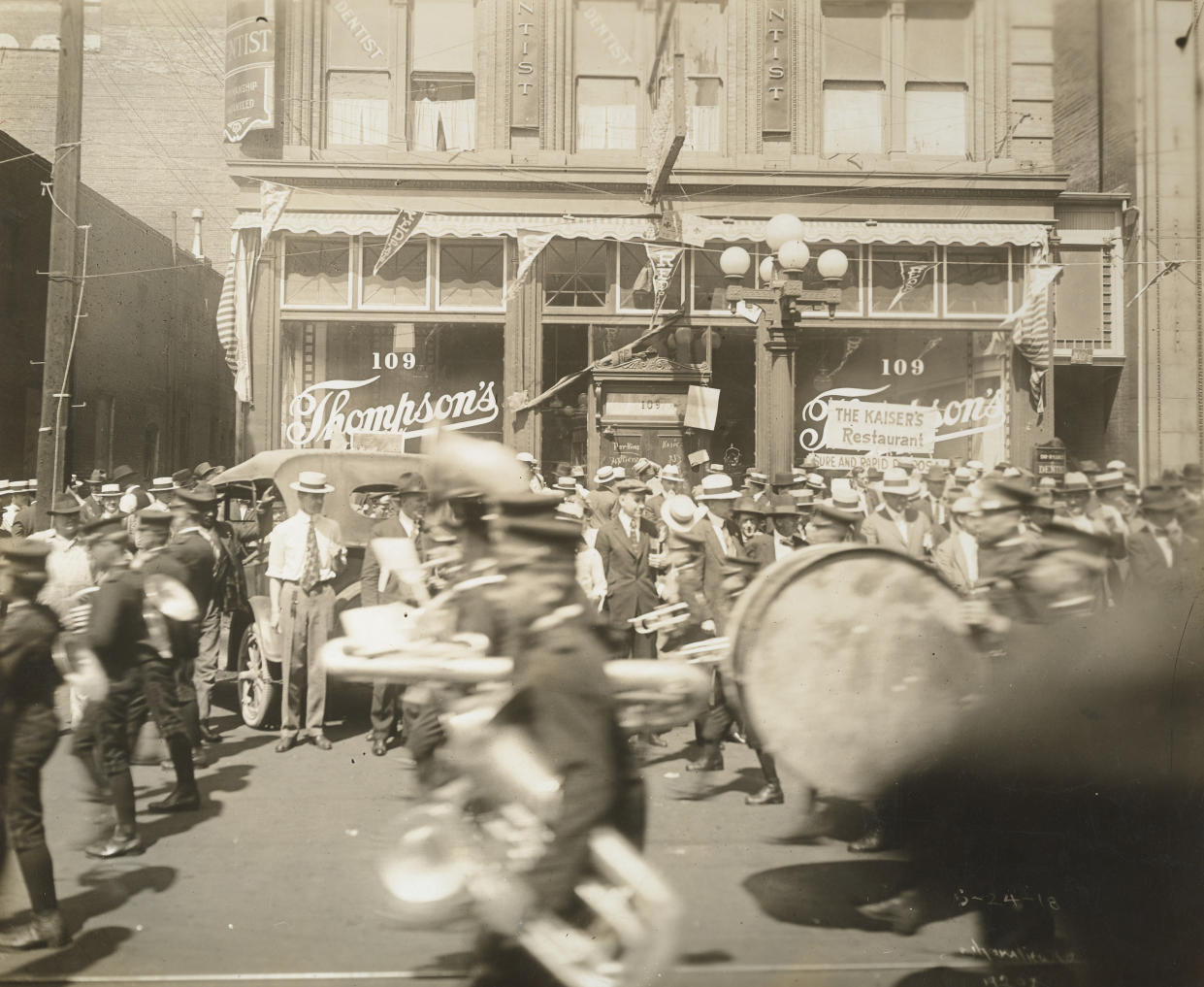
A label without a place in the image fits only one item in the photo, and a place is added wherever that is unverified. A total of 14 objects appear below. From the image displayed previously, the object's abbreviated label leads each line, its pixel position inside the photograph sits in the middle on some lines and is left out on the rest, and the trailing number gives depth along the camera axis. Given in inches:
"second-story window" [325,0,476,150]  227.1
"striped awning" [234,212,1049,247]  231.1
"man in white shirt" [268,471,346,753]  271.9
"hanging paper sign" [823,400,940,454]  228.7
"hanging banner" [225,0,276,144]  243.4
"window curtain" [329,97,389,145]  254.7
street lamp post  228.5
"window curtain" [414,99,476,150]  258.8
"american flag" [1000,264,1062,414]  205.3
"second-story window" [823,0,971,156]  209.0
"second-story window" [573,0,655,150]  225.0
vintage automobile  294.2
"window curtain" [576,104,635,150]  248.1
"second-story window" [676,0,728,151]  211.6
